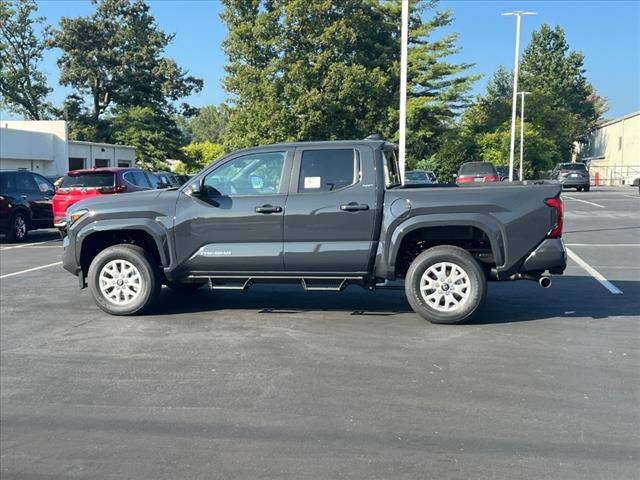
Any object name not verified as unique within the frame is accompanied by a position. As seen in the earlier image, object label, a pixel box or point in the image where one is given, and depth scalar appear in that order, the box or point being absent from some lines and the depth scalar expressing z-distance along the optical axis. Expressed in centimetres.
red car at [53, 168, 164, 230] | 1574
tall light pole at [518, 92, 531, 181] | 4662
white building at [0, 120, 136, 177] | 3484
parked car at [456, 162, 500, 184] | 2991
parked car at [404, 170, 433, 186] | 2723
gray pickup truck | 713
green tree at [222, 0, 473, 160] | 4419
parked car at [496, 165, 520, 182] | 4297
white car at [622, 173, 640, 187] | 4672
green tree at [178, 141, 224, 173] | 5491
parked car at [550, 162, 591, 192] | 3984
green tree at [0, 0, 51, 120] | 5803
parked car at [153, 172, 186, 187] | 1916
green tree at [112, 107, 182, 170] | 5050
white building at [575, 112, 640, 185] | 6039
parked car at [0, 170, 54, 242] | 1634
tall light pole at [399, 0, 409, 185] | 1354
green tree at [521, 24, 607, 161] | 7900
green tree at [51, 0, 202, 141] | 5319
